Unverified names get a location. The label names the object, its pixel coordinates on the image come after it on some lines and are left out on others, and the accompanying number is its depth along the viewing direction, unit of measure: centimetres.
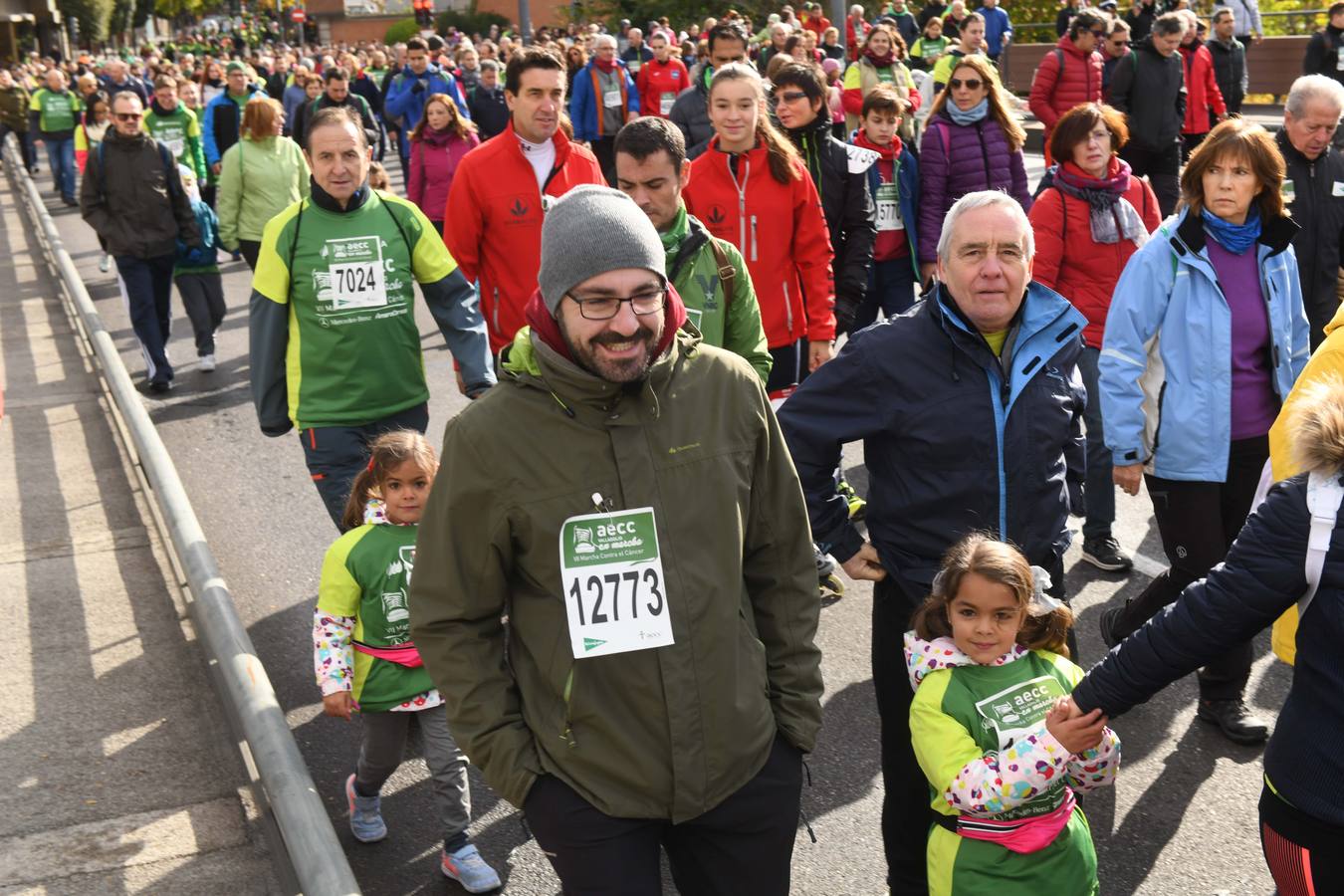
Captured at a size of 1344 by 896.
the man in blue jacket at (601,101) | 1734
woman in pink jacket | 1120
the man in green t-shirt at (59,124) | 2405
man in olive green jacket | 296
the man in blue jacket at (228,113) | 1561
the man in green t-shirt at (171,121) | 1422
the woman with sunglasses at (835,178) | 754
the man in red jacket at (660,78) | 1870
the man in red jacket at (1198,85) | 1394
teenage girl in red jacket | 656
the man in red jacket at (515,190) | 684
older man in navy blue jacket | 379
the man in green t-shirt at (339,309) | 575
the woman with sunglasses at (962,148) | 858
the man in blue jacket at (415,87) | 1775
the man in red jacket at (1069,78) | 1347
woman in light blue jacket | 517
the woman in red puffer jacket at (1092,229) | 674
